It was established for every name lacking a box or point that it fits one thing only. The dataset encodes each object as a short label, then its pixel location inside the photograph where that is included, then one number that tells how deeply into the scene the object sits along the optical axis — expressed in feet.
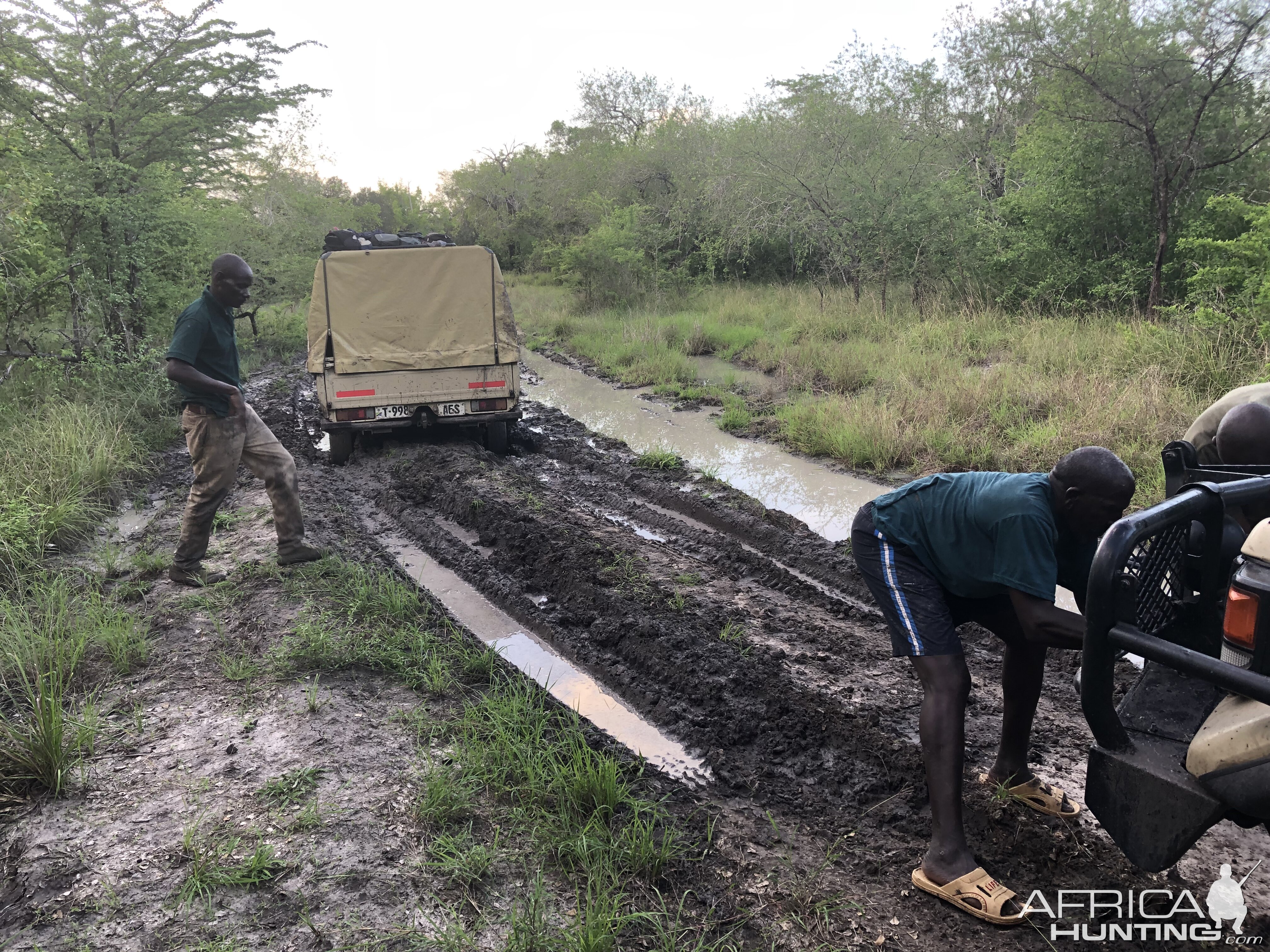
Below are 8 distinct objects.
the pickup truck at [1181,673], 6.55
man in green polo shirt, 17.13
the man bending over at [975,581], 8.32
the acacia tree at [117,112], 33.32
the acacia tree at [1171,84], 34.30
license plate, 29.45
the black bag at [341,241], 33.99
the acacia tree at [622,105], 129.39
